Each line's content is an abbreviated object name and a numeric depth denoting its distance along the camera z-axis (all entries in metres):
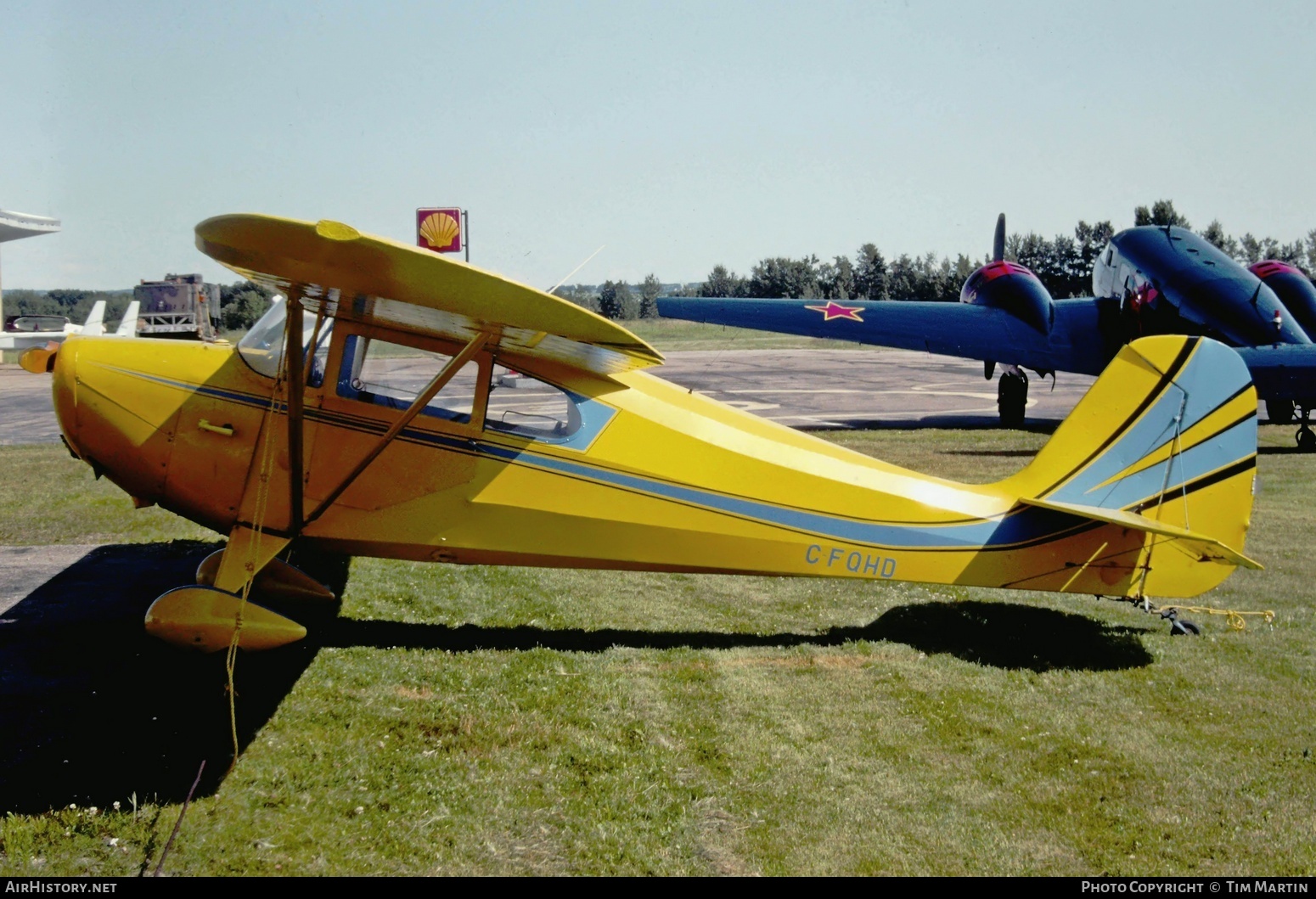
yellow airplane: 6.00
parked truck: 40.16
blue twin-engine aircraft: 16.56
